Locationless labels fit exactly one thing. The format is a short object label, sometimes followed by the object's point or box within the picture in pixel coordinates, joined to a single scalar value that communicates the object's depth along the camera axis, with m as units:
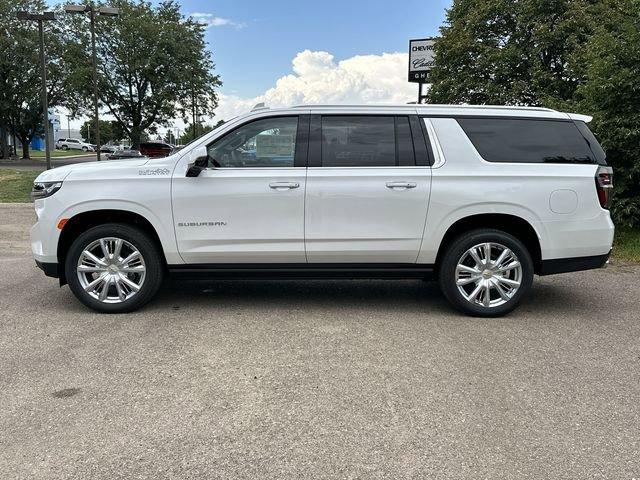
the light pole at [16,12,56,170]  16.88
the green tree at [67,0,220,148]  34.25
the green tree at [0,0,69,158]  35.06
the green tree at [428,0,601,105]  14.36
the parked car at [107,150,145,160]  28.47
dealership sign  20.91
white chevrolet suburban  5.01
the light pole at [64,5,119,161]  19.00
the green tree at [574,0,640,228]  8.31
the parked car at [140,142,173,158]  22.07
